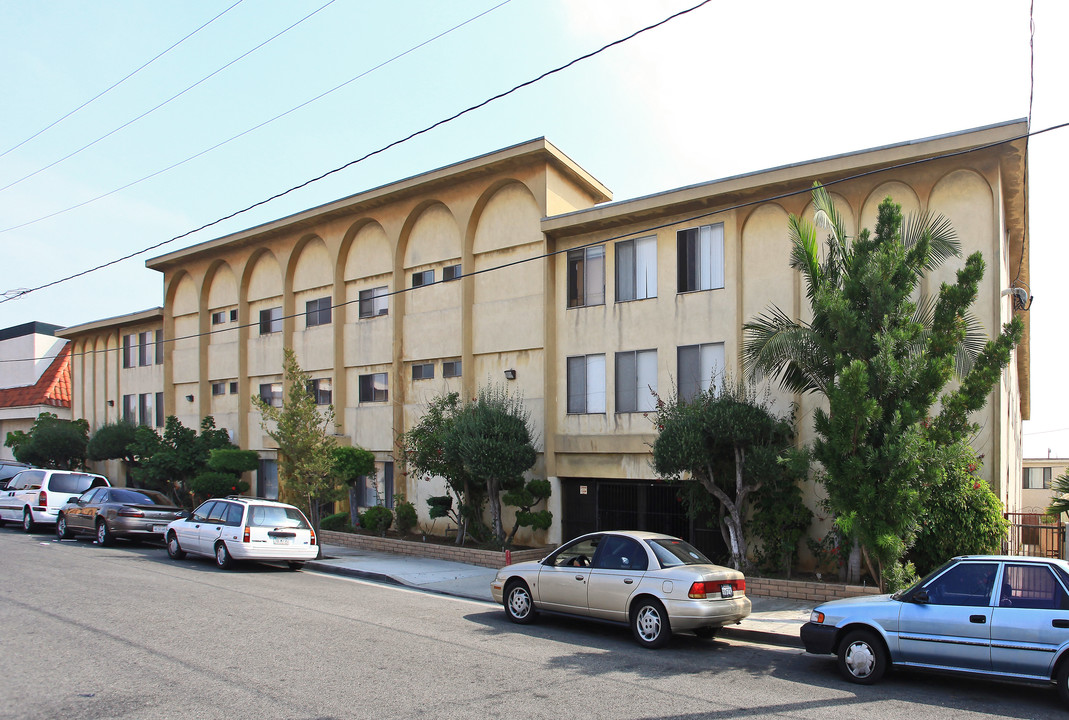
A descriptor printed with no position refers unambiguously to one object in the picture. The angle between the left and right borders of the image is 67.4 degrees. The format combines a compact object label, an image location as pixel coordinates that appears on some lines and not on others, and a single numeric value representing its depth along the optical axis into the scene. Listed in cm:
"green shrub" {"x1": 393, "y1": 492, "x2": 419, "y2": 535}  2167
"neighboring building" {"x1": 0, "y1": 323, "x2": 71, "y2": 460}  3988
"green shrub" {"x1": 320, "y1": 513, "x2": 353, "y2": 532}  2359
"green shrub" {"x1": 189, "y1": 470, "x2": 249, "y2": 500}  2681
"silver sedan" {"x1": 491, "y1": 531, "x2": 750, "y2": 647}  1002
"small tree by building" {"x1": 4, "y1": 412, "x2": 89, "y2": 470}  3456
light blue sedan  784
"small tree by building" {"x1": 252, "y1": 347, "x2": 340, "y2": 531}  2192
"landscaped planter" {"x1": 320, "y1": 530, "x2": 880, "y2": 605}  1338
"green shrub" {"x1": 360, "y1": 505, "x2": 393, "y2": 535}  2159
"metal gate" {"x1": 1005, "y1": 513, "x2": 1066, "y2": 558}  1549
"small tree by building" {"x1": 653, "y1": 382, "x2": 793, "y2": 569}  1467
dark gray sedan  1984
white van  2286
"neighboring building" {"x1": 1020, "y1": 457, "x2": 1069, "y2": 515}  4636
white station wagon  1625
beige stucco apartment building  1571
